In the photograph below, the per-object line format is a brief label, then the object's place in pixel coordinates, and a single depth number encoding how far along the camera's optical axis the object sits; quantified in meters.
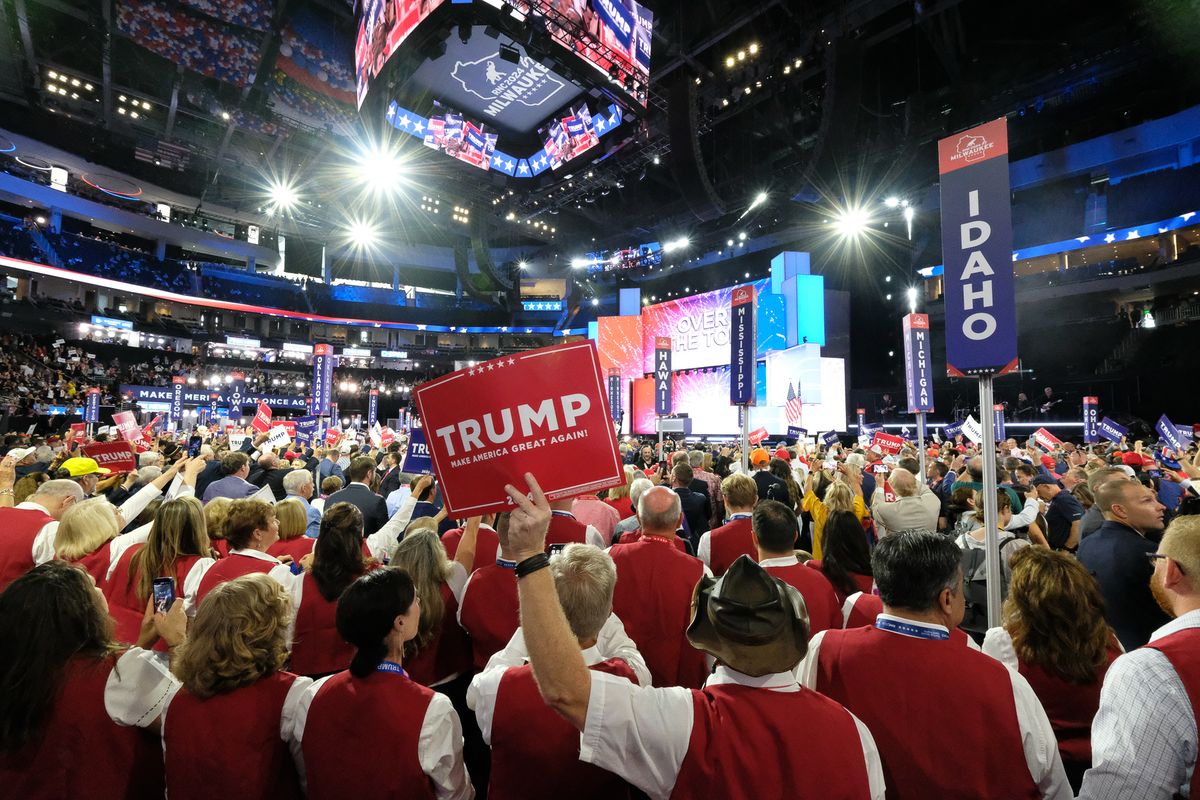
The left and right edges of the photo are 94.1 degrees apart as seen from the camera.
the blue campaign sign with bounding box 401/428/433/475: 4.55
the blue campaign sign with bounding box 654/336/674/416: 10.73
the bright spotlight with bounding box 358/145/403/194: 18.63
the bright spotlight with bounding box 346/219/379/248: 34.94
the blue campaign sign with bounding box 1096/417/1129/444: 9.52
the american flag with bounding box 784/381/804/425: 12.35
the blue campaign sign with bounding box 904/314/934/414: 7.44
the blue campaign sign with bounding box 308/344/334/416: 13.48
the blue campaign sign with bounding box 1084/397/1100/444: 14.59
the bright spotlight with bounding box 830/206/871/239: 19.17
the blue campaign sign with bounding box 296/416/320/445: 12.73
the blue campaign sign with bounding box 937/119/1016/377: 3.38
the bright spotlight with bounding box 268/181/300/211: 26.36
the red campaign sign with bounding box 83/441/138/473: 5.51
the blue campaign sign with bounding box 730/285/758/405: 7.23
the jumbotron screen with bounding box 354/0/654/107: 10.72
